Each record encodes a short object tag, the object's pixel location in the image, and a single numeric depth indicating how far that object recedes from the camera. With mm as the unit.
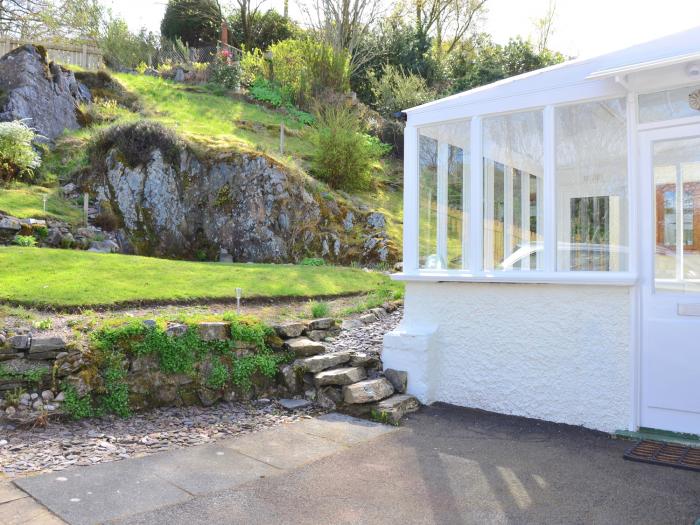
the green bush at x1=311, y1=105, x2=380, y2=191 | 15492
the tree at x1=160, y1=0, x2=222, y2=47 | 28656
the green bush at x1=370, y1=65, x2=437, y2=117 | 21734
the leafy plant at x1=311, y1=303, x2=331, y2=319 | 7305
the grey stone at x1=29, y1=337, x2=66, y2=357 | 5023
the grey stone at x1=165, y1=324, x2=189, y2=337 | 5641
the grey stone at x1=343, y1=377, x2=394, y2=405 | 5555
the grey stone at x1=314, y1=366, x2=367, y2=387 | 5762
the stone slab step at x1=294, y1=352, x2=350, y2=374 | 5996
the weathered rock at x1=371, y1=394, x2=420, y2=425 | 5355
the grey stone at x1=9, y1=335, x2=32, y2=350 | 5008
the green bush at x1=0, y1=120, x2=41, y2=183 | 12094
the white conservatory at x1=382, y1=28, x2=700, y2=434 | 4803
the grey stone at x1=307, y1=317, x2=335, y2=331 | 6766
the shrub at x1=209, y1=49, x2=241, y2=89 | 22984
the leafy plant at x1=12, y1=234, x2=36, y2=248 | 9547
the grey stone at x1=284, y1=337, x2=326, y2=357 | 6215
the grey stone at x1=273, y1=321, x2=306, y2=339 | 6348
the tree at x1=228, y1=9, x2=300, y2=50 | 28141
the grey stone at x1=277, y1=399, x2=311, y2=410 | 5727
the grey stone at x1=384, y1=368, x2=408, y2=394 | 5969
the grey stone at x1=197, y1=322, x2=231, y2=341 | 5832
